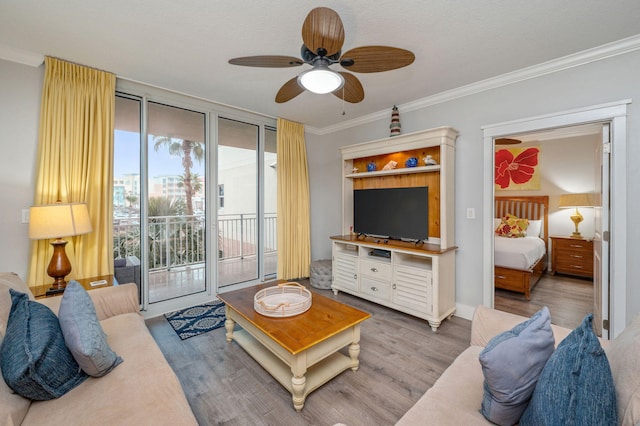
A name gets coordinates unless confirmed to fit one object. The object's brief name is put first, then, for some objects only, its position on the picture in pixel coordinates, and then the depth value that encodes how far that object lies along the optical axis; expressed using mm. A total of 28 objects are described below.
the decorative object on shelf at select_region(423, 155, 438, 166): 3111
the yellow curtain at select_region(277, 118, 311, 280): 4086
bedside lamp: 4448
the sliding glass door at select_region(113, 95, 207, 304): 2965
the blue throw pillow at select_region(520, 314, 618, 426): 759
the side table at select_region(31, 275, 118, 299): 2127
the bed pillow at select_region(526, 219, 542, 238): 4988
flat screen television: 3150
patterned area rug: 2748
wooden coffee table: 1707
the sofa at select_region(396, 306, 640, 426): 779
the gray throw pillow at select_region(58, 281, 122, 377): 1259
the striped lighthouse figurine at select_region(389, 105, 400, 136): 3371
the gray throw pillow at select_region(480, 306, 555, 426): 961
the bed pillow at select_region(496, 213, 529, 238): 4922
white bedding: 3625
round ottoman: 3977
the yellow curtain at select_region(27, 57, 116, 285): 2375
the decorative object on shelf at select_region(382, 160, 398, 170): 3545
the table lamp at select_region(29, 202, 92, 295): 2031
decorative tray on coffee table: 2033
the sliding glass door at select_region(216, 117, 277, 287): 3801
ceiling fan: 1450
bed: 3641
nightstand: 4336
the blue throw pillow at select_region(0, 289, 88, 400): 1079
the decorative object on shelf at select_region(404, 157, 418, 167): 3301
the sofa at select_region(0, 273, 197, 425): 1061
